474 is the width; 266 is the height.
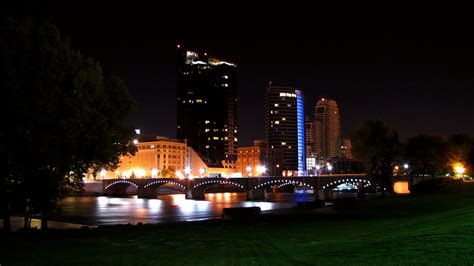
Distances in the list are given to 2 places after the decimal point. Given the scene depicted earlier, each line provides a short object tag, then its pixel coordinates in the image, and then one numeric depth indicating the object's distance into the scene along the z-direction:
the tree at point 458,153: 95.75
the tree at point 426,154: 99.31
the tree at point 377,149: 89.00
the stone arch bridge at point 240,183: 133.88
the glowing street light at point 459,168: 94.68
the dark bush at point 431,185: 78.88
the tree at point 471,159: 94.72
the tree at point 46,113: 30.12
